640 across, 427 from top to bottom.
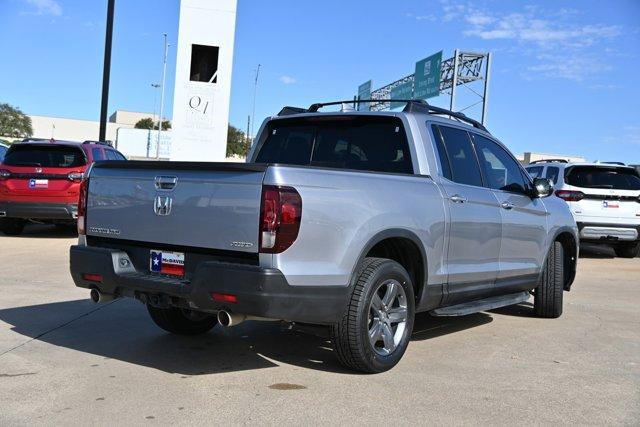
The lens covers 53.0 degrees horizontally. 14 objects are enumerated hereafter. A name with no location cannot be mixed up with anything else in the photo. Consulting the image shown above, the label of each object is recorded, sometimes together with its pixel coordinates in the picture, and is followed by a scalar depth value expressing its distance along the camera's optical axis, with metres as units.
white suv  12.16
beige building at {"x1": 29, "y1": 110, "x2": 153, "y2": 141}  142.50
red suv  11.46
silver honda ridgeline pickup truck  3.90
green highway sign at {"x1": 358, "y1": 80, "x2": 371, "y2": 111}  47.47
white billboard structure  20.72
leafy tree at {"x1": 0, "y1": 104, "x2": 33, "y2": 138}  100.81
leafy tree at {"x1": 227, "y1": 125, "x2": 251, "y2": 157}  77.00
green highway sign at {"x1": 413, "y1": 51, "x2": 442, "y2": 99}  32.94
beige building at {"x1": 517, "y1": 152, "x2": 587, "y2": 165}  78.75
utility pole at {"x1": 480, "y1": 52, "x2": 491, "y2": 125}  30.61
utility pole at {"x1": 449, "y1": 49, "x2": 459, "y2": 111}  30.98
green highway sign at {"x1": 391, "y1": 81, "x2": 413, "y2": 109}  38.41
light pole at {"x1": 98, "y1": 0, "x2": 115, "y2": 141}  17.09
